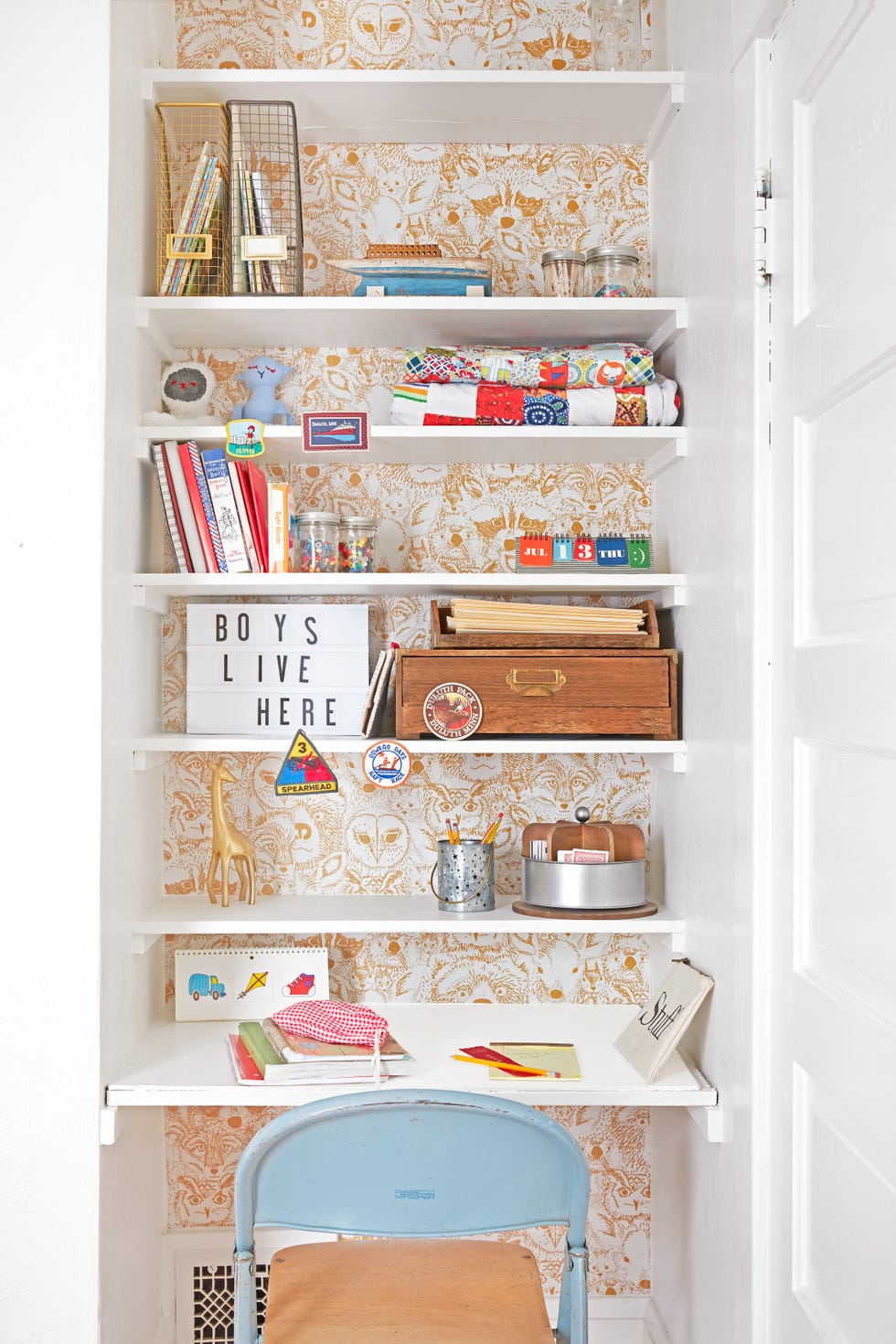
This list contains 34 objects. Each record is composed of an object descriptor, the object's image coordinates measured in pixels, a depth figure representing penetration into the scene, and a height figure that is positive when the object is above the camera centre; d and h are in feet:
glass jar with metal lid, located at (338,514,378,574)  6.69 +0.82
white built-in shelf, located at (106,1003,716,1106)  5.66 -2.09
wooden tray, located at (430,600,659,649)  6.51 +0.24
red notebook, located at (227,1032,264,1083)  5.74 -2.03
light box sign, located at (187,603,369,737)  6.85 +0.07
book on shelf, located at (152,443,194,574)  6.43 +0.99
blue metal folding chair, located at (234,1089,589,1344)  4.20 -1.91
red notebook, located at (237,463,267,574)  6.50 +1.02
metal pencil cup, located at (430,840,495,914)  6.63 -1.18
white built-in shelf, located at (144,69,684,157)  6.47 +3.51
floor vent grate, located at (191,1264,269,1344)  7.16 -4.01
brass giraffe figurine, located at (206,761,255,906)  6.75 -1.01
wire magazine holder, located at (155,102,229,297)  6.49 +2.84
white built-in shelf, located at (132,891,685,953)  6.30 -1.38
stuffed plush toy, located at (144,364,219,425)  6.79 +1.76
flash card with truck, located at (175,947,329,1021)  6.80 -1.85
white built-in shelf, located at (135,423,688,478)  6.40 +1.42
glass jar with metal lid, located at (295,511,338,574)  6.61 +0.83
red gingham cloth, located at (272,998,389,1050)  5.94 -1.86
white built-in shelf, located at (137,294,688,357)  6.40 +2.16
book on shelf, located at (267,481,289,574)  6.46 +0.86
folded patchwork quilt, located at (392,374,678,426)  6.48 +1.61
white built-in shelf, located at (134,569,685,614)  6.36 +0.57
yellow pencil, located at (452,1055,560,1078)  5.82 -2.05
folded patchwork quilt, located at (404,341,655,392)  6.52 +1.84
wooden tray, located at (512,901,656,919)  6.41 -1.34
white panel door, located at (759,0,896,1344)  3.82 +0.00
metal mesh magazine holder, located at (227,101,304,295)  6.47 +2.82
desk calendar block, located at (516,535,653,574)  6.57 +0.76
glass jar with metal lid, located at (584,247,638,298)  6.80 +2.54
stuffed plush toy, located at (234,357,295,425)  6.96 +1.82
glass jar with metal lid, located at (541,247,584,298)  6.74 +2.49
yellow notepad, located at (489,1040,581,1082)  5.91 -2.06
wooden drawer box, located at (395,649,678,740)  6.42 -0.05
